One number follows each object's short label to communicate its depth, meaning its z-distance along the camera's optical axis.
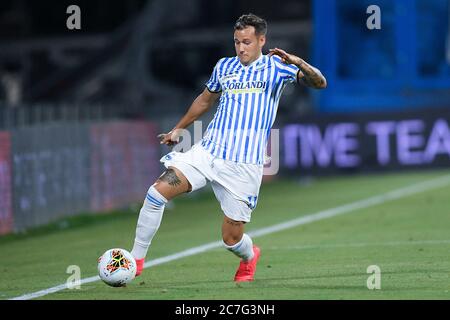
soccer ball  11.58
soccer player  11.87
